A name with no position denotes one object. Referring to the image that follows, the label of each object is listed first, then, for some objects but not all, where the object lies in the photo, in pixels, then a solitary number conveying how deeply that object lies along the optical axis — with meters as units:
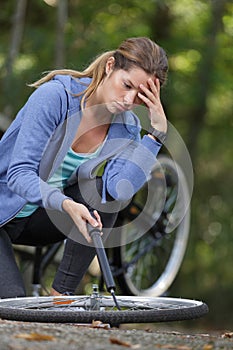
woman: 7.02
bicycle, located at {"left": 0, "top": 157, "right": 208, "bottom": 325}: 6.14
